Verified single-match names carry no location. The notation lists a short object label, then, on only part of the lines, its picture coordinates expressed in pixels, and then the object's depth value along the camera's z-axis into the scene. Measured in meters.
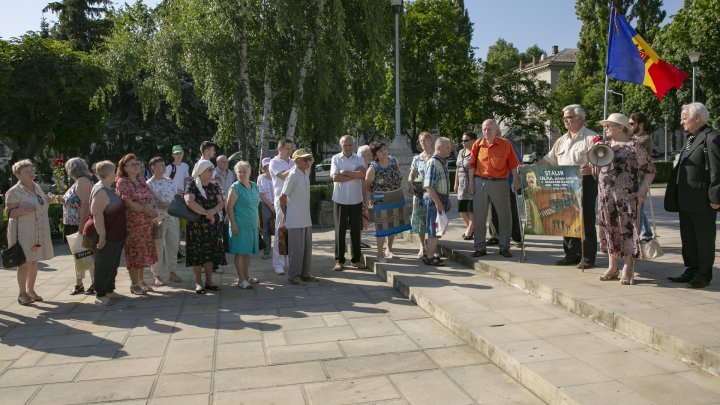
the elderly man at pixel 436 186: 7.99
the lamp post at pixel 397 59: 14.80
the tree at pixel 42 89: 17.64
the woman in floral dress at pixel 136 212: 7.47
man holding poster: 6.84
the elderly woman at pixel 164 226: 8.30
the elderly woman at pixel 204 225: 7.30
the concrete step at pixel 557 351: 3.65
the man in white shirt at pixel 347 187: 8.30
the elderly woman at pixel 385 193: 8.56
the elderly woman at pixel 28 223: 7.08
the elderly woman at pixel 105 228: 6.92
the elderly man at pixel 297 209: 7.66
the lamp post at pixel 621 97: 47.69
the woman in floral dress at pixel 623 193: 5.89
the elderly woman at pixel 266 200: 9.49
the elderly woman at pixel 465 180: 9.79
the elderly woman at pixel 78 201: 7.39
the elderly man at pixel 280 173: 8.61
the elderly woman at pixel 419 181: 8.30
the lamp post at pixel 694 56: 26.86
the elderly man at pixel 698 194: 5.65
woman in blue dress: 7.52
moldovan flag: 8.78
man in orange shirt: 7.93
